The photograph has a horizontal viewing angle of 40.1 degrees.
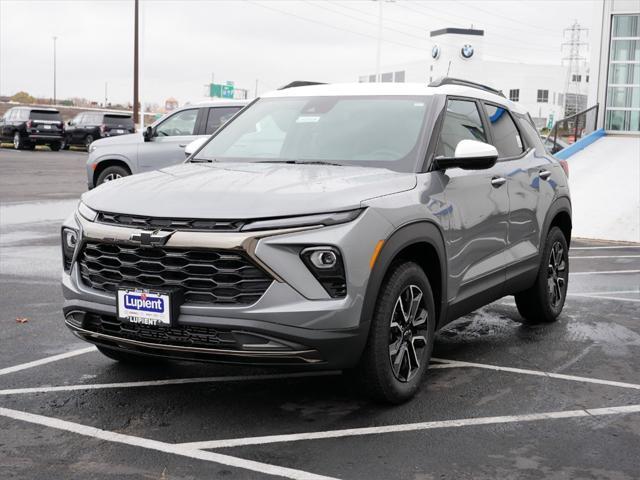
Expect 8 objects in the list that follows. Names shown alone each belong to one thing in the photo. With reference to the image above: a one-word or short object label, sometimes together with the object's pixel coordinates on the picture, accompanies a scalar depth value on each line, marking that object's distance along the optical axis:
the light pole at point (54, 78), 99.28
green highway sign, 80.88
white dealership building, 119.94
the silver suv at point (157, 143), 14.54
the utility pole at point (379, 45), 52.47
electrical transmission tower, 116.88
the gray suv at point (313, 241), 4.30
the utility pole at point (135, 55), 40.38
